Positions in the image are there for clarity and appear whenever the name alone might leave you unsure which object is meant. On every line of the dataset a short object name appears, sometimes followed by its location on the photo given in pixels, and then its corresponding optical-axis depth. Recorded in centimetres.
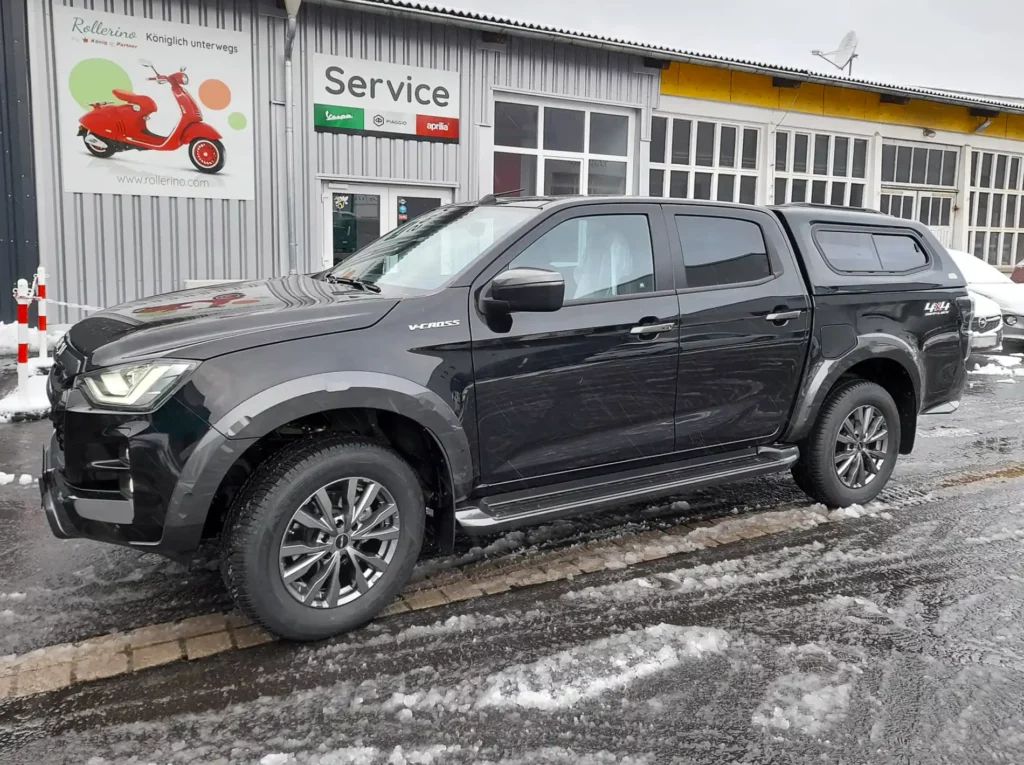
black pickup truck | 304
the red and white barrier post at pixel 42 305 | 770
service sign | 1162
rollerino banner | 1032
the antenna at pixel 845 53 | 1873
